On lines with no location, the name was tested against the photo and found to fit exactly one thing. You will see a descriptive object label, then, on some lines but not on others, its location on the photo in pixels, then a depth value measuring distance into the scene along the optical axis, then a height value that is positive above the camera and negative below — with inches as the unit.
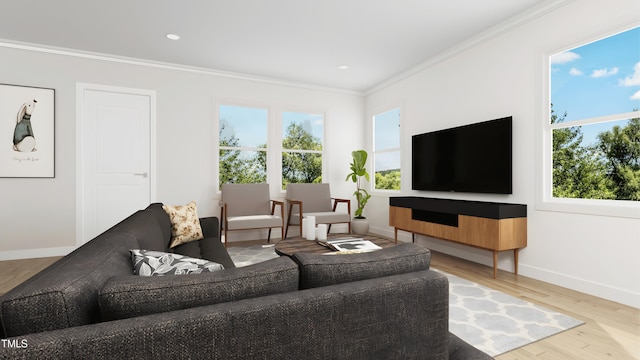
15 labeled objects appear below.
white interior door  163.6 +12.9
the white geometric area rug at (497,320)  74.7 -37.9
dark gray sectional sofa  27.0 -12.8
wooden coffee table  98.6 -22.3
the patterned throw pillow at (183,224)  112.7 -16.6
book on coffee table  97.8 -21.8
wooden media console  117.0 -18.1
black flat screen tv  130.4 +9.4
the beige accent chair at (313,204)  181.8 -15.9
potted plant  205.8 -10.2
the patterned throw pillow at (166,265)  44.1 -12.3
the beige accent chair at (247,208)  161.5 -17.1
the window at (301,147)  213.0 +21.8
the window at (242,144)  196.4 +22.0
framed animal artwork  149.2 +23.0
